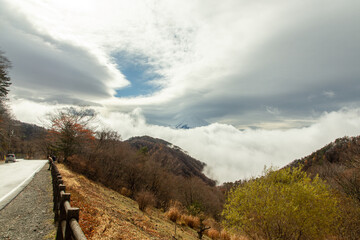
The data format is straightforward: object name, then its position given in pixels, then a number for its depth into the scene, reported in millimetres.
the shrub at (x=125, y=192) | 22020
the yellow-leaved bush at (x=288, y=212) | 11055
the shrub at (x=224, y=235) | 15069
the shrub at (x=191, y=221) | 17016
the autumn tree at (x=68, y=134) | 21812
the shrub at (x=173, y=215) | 16594
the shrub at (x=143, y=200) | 15497
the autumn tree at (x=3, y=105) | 24391
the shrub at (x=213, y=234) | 15820
